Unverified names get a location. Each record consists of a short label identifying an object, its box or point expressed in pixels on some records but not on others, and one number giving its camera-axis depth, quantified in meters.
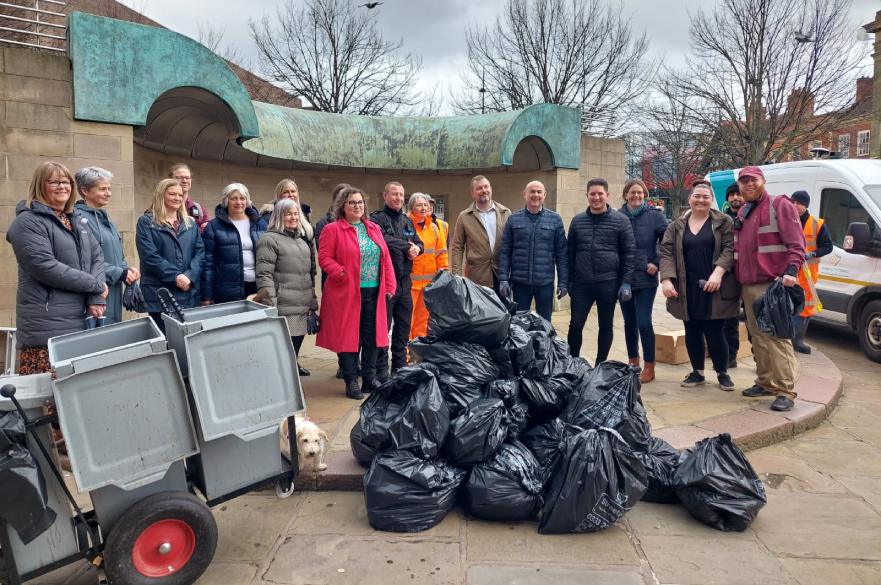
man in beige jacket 5.80
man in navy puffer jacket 5.27
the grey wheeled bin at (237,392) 2.52
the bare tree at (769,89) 17.47
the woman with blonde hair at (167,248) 4.22
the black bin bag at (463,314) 3.51
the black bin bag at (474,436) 3.05
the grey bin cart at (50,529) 2.21
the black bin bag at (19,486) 2.02
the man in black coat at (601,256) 4.99
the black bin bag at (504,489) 3.01
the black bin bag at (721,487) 3.02
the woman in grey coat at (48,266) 3.28
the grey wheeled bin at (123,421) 2.18
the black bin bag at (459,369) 3.28
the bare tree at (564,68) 24.31
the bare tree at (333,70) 23.34
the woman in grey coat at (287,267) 4.59
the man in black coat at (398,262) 5.16
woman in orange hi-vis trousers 5.77
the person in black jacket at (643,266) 5.16
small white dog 3.37
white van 6.86
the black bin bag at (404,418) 3.06
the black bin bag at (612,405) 3.25
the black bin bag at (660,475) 3.27
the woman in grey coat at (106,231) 3.81
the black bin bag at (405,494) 2.98
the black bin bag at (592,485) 2.85
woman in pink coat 4.72
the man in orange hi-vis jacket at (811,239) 6.66
